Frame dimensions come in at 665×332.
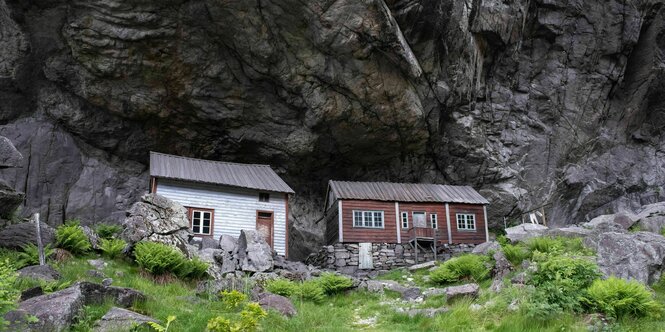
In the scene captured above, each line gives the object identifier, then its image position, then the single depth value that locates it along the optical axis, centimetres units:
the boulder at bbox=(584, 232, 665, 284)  1495
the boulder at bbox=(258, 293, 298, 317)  1253
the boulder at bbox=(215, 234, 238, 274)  2070
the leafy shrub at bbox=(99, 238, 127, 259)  1823
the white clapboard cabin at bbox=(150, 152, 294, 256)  2803
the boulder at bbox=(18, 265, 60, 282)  1366
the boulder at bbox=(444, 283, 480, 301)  1419
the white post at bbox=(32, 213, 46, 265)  1562
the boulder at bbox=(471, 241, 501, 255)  2295
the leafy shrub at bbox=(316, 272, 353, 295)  1728
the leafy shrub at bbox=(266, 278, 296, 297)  1580
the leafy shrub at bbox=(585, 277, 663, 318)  1167
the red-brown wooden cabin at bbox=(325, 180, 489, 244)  3162
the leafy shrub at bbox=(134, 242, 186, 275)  1602
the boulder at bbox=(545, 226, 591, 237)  2200
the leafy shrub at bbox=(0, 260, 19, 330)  804
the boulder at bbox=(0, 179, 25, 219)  1750
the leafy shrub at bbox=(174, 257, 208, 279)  1642
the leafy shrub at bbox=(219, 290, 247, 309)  1079
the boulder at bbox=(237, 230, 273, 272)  2122
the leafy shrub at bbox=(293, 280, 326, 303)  1581
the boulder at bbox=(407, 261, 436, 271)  2666
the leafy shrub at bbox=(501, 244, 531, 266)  1835
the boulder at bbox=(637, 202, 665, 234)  2547
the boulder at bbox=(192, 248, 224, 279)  1805
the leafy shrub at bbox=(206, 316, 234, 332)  888
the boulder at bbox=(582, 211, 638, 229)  2638
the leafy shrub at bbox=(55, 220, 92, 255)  1778
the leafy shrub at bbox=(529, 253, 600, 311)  1178
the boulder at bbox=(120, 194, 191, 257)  1877
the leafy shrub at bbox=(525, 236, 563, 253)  1858
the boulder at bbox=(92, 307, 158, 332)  964
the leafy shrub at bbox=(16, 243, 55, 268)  1559
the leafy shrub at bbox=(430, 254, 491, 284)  1839
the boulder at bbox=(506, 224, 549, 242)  2280
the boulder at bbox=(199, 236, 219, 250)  2428
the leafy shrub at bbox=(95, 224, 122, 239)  2494
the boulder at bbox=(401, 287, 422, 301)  1654
